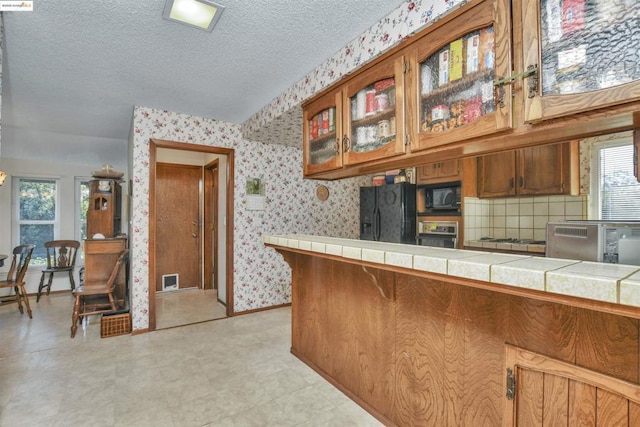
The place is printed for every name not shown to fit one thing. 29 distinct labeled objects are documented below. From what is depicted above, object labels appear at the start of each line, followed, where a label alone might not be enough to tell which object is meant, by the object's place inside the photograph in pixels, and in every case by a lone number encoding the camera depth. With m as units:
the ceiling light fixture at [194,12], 1.71
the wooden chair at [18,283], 3.79
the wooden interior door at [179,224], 5.03
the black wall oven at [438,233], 3.75
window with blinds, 2.99
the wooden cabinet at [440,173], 3.76
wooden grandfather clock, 3.87
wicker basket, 3.15
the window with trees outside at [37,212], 4.91
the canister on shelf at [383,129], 1.81
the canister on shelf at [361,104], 1.98
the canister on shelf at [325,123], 2.32
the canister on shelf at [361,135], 1.98
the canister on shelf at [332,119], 2.24
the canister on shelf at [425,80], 1.56
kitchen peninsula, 0.96
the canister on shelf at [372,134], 1.90
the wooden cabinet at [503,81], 1.00
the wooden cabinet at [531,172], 3.14
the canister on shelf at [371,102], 1.90
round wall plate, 4.57
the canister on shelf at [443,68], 1.48
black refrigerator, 4.18
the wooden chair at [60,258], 4.69
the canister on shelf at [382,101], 1.81
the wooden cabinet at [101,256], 3.56
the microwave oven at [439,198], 3.78
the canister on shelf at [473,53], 1.36
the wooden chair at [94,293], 3.20
